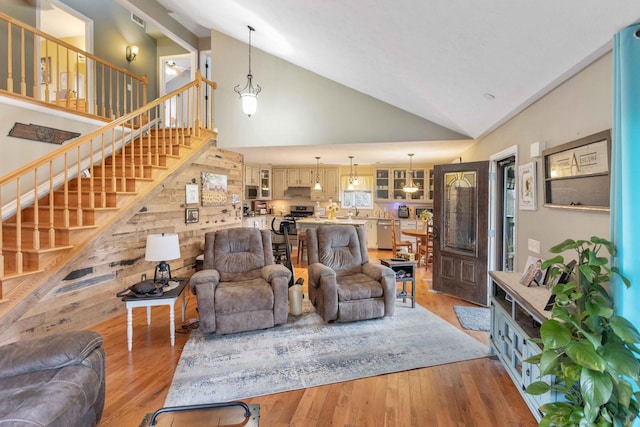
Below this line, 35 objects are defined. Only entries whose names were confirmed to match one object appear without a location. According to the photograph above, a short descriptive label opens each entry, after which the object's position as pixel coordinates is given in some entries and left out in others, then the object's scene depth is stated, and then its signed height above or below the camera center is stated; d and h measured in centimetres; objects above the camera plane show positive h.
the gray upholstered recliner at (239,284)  325 -82
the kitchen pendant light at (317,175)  812 +94
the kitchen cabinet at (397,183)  867 +70
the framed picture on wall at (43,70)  506 +222
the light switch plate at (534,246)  288 -34
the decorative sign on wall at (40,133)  354 +89
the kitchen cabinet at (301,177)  897 +90
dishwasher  850 -66
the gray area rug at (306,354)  248 -133
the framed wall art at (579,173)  192 +24
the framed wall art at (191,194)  498 +24
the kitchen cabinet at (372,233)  865 -65
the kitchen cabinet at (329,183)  891 +72
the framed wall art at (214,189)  538 +35
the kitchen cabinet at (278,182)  907 +77
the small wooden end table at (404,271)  421 -82
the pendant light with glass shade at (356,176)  876 +91
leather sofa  144 -88
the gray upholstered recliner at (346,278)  360 -83
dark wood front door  436 -30
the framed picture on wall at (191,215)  500 -9
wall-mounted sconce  629 +308
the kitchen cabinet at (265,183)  890 +73
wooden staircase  283 +15
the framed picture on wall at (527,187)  295 +21
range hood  912 +48
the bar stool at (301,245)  687 -77
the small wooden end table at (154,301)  297 -86
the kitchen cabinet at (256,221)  809 -32
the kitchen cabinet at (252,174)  824 +91
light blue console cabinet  199 -86
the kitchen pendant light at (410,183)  768 +67
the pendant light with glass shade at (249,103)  426 +141
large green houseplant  129 -59
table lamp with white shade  313 -38
